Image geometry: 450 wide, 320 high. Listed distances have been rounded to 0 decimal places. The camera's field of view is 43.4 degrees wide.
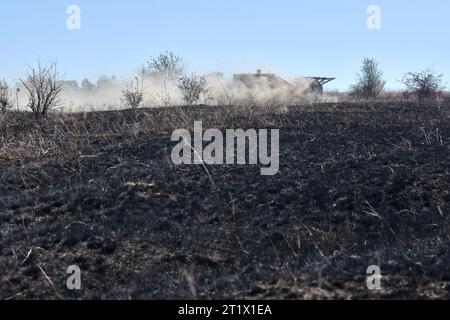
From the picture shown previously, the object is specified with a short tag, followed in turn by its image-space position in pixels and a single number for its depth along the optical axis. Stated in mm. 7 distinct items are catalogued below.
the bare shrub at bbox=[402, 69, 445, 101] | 22938
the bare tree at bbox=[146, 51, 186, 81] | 39688
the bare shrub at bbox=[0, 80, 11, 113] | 17391
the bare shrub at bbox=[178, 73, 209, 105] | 22078
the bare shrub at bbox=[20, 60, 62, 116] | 16625
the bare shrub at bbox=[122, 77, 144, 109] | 19859
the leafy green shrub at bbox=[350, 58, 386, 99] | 32656
